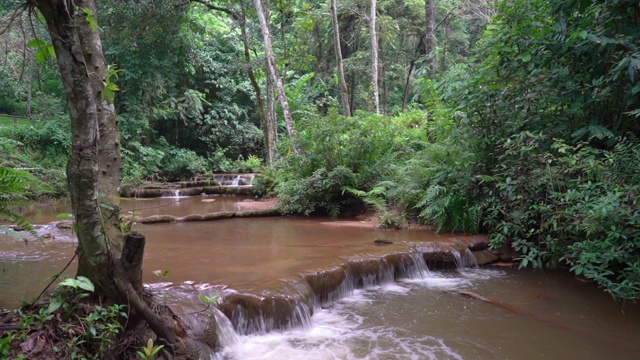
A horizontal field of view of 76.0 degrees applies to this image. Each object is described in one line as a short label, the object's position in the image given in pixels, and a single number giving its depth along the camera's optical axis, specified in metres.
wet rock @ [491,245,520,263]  7.04
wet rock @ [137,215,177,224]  8.93
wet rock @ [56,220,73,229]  8.06
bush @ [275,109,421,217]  9.91
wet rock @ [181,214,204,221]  9.38
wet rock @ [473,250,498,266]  6.88
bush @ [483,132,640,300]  4.34
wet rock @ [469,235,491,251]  7.06
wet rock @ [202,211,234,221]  9.50
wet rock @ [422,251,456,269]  6.67
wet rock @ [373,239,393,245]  6.89
